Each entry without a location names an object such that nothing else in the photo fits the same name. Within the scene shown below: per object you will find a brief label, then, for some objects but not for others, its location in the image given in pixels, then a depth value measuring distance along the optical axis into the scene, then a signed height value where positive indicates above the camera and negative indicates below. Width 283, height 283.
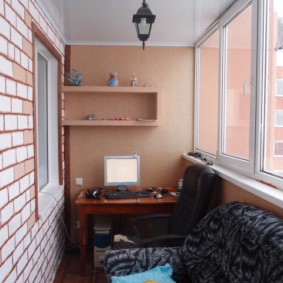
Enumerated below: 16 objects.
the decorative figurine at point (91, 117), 3.58 +0.04
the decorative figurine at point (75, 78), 3.51 +0.47
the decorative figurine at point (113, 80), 3.51 +0.45
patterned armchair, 1.46 -0.73
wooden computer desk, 3.13 -0.86
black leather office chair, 2.52 -0.72
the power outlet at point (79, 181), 3.71 -0.70
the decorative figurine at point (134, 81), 3.58 +0.45
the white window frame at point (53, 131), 3.28 -0.11
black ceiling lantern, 2.12 +0.68
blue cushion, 1.96 -0.97
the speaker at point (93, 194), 3.25 -0.75
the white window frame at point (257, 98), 2.10 +0.15
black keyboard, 3.27 -0.77
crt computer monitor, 3.49 -0.55
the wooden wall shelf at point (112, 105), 3.66 +0.18
